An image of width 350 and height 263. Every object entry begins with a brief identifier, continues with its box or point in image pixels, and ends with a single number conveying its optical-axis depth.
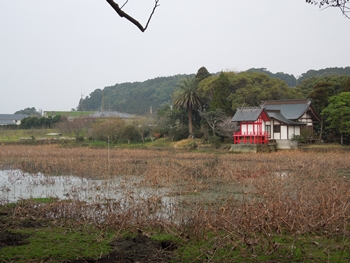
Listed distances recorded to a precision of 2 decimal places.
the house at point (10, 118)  70.56
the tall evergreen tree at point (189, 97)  38.88
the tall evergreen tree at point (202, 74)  41.34
